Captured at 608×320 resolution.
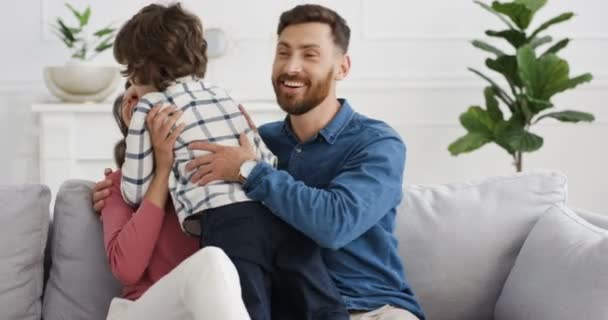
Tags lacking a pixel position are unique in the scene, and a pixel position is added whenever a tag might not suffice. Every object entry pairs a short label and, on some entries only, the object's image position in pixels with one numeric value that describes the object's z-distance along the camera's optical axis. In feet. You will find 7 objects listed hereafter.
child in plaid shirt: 6.74
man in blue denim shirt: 6.83
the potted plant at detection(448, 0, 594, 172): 14.53
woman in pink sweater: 5.80
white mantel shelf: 14.20
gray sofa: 7.13
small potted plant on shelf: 14.48
